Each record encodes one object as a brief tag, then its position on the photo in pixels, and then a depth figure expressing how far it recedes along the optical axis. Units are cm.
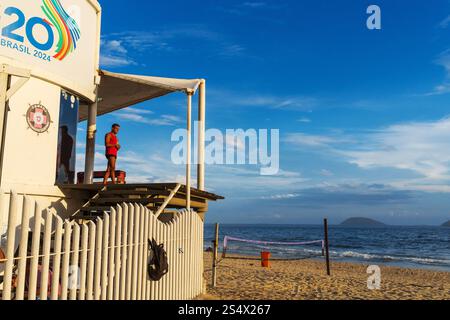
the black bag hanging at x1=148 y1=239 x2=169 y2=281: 727
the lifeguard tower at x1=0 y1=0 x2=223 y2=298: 941
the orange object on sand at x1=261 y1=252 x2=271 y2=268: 2362
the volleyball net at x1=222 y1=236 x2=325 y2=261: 3920
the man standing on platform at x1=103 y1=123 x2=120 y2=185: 1168
